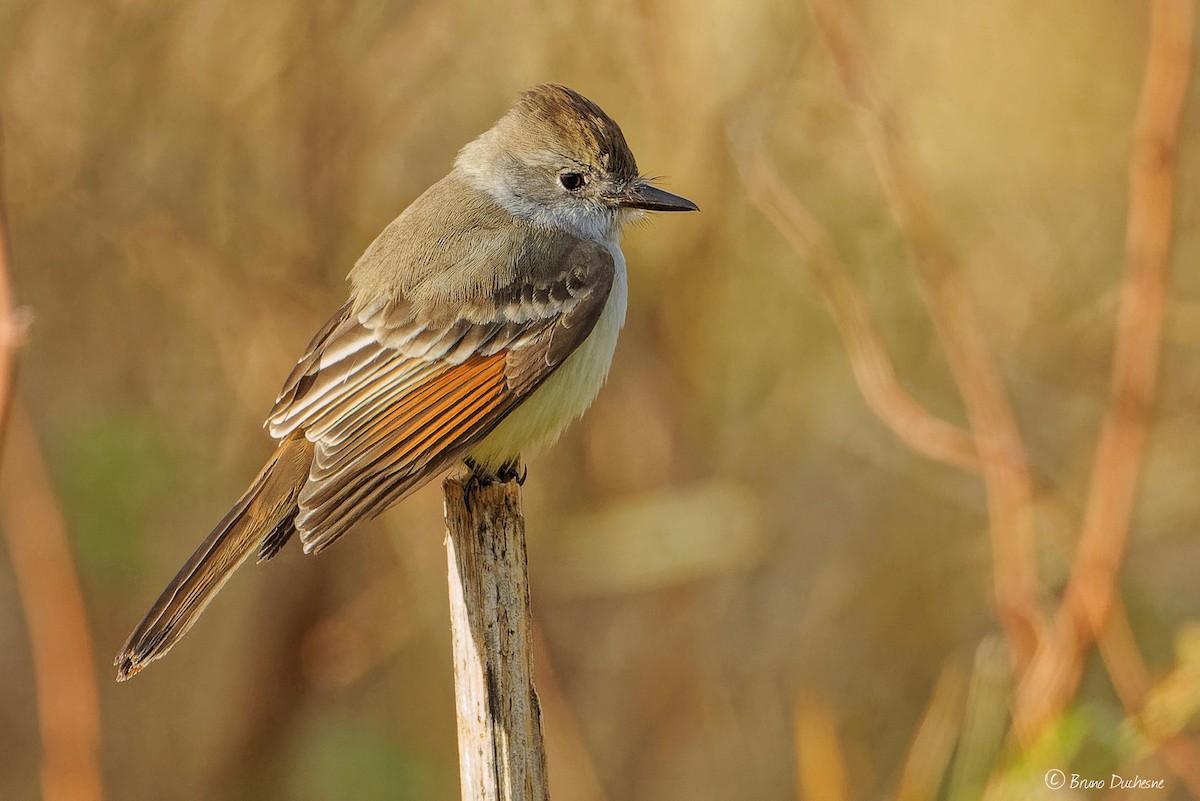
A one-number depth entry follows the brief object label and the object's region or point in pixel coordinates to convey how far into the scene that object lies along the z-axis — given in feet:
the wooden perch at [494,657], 17.90
